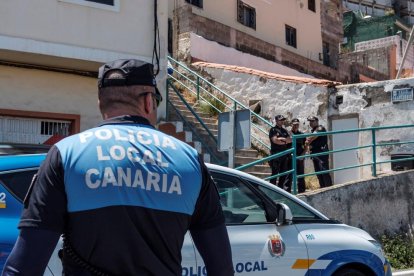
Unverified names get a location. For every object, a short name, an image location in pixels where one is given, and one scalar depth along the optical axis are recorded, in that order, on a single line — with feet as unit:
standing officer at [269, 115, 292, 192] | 31.35
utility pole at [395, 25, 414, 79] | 49.76
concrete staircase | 36.32
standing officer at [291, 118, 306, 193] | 30.78
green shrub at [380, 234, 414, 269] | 27.89
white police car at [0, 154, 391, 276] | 14.29
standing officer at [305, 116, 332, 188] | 32.42
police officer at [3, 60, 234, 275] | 5.93
